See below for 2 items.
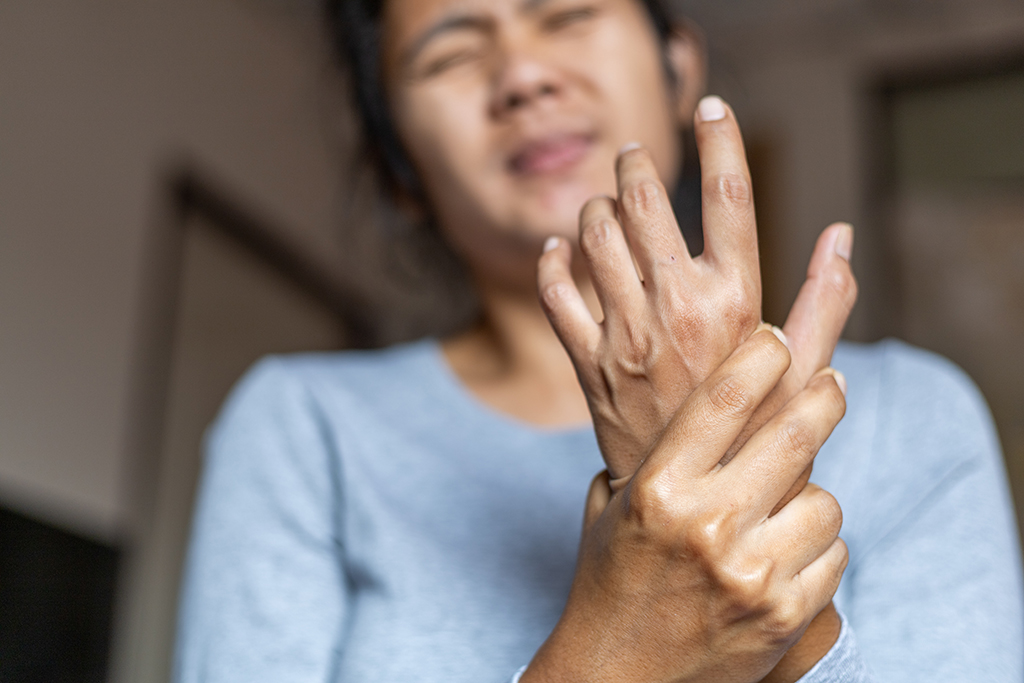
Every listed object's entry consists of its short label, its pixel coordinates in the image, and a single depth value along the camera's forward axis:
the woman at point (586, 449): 0.45
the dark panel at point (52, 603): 1.65
